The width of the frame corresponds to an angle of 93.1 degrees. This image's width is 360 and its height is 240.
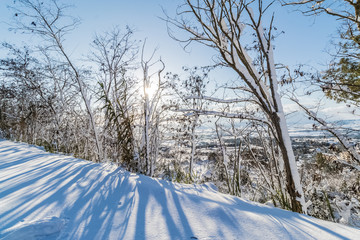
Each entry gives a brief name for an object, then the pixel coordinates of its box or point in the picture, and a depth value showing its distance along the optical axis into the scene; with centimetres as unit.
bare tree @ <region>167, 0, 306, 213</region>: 303
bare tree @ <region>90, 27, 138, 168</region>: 339
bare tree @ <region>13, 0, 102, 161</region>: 559
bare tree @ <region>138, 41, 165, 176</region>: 362
